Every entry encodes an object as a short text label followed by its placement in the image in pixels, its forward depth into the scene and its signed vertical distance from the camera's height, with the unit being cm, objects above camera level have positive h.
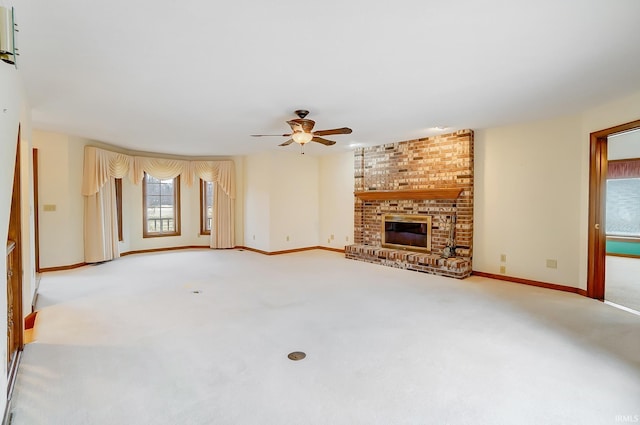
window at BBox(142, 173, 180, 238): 761 -1
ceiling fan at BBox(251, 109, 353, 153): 399 +95
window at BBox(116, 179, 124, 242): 691 +1
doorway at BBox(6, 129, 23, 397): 239 -59
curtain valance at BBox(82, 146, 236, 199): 588 +80
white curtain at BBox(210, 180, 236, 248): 794 -35
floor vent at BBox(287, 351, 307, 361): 248 -116
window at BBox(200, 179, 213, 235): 825 -1
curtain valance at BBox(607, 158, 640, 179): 688 +82
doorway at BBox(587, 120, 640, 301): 399 -12
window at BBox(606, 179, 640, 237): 711 -1
